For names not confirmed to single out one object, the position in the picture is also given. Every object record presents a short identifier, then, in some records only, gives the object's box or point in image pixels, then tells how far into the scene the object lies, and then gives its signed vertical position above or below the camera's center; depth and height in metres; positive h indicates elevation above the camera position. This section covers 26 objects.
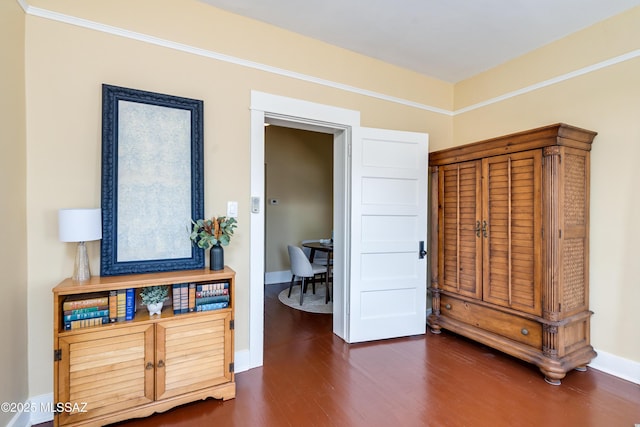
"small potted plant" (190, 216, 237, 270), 2.18 -0.16
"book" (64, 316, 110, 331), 1.74 -0.64
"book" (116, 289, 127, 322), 1.87 -0.57
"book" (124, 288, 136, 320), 1.89 -0.56
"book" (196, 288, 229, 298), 2.09 -0.55
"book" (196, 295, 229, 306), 2.08 -0.59
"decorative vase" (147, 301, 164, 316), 1.97 -0.61
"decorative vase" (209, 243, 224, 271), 2.20 -0.33
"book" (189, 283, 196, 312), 2.06 -0.57
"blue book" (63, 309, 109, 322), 1.74 -0.60
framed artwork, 2.03 +0.23
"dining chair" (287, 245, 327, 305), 4.31 -0.76
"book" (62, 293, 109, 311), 1.75 -0.52
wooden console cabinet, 1.71 -0.89
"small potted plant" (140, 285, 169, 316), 1.97 -0.55
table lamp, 1.74 -0.10
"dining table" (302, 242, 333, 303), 4.43 -0.53
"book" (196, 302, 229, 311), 2.07 -0.63
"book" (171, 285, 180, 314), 2.02 -0.57
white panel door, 3.02 -0.21
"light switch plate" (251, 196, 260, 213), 2.58 +0.08
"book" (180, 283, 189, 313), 2.04 -0.57
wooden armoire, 2.36 -0.27
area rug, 4.14 -1.28
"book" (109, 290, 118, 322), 1.85 -0.56
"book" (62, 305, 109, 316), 1.74 -0.57
